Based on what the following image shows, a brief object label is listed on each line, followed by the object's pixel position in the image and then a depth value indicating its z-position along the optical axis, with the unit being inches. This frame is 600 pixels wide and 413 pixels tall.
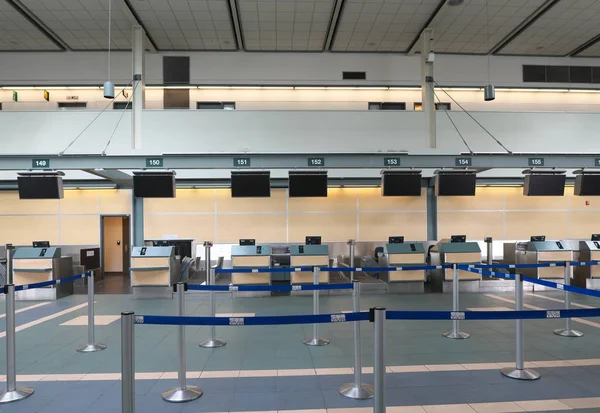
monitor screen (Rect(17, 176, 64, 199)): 356.5
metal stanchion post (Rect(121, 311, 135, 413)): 119.0
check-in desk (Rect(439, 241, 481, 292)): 417.4
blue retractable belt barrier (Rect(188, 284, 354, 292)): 206.5
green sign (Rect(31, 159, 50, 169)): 331.3
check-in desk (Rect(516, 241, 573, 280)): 428.5
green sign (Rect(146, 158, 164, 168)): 337.7
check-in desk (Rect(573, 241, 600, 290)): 424.5
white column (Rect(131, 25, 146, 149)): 449.7
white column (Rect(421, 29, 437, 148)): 466.6
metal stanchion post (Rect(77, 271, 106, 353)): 233.3
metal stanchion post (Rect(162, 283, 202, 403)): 164.4
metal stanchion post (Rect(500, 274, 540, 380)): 184.7
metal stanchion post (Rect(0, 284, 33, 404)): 168.0
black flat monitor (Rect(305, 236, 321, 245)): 436.1
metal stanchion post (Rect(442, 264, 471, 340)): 251.3
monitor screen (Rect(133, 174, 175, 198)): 359.9
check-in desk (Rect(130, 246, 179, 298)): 393.7
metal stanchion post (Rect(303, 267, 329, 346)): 240.2
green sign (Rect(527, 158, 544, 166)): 353.1
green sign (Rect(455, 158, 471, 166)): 351.3
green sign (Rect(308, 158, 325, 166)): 346.5
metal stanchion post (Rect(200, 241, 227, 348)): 239.9
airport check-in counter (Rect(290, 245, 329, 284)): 408.4
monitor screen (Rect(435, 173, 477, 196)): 378.0
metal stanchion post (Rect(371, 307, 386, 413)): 121.7
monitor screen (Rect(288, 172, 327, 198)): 372.2
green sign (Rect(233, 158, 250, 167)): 340.5
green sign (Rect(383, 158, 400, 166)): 349.4
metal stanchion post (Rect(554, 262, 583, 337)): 253.9
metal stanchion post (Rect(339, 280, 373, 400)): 165.3
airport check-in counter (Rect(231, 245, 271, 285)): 406.0
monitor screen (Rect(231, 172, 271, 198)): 372.2
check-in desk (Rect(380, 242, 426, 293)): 412.8
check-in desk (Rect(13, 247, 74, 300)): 403.2
